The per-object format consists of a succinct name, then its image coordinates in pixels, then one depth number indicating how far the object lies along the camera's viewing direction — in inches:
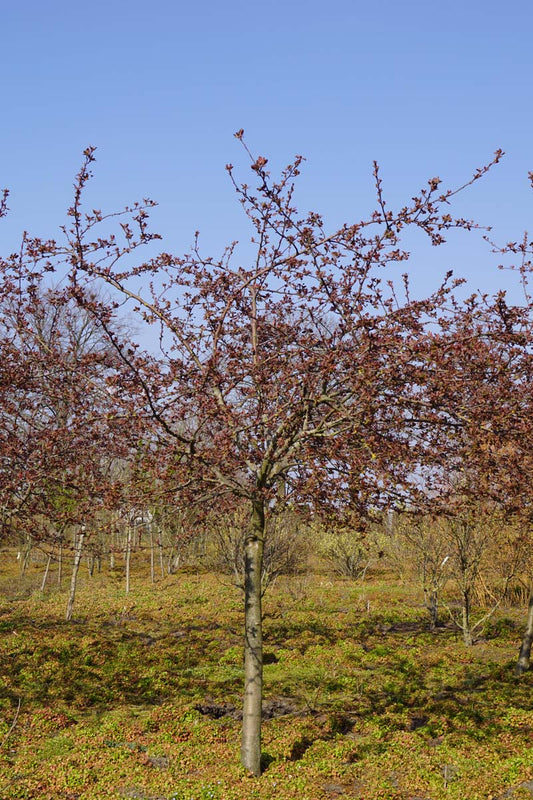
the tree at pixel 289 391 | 259.8
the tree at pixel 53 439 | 290.2
